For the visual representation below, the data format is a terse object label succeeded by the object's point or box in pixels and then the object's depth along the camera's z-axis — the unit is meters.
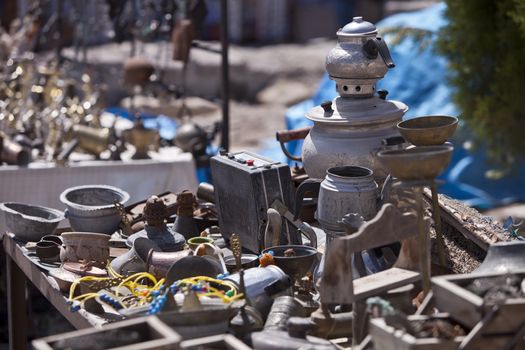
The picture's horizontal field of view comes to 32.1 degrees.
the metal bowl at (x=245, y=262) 3.29
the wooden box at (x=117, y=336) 2.27
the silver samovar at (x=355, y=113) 3.28
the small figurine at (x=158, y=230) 3.41
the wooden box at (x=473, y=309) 2.21
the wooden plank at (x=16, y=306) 4.21
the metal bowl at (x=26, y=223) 3.80
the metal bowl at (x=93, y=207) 3.77
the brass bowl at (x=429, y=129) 2.89
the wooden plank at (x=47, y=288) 2.96
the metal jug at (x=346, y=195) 2.96
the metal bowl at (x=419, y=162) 2.51
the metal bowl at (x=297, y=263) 3.14
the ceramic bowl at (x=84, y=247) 3.49
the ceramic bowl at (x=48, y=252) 3.59
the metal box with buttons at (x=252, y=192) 3.43
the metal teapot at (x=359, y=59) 3.31
